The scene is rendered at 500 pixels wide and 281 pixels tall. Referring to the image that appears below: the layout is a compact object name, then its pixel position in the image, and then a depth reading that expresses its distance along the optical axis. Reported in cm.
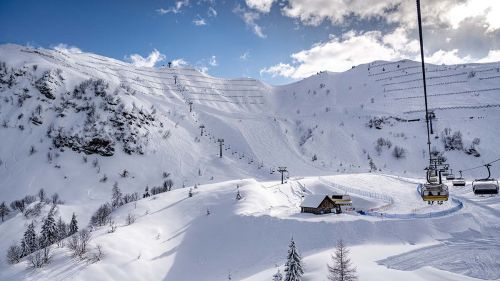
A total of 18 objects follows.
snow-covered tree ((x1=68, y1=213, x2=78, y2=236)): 5432
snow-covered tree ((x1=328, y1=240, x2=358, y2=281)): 2184
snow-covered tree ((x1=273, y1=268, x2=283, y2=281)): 2463
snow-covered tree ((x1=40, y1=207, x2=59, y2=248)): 4850
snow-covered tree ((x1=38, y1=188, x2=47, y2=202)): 6907
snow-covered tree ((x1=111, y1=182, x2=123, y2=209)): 6631
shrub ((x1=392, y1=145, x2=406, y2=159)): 9756
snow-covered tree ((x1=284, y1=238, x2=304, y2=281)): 2369
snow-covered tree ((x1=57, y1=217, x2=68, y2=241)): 5141
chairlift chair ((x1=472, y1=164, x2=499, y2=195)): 4234
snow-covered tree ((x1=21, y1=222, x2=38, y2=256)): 4659
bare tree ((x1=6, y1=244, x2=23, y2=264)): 3584
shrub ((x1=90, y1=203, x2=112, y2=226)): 5094
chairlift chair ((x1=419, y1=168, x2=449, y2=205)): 2722
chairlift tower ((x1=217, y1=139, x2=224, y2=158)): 9484
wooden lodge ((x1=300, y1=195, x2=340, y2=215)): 4669
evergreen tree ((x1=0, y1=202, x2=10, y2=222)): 6282
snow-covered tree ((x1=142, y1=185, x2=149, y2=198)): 6881
